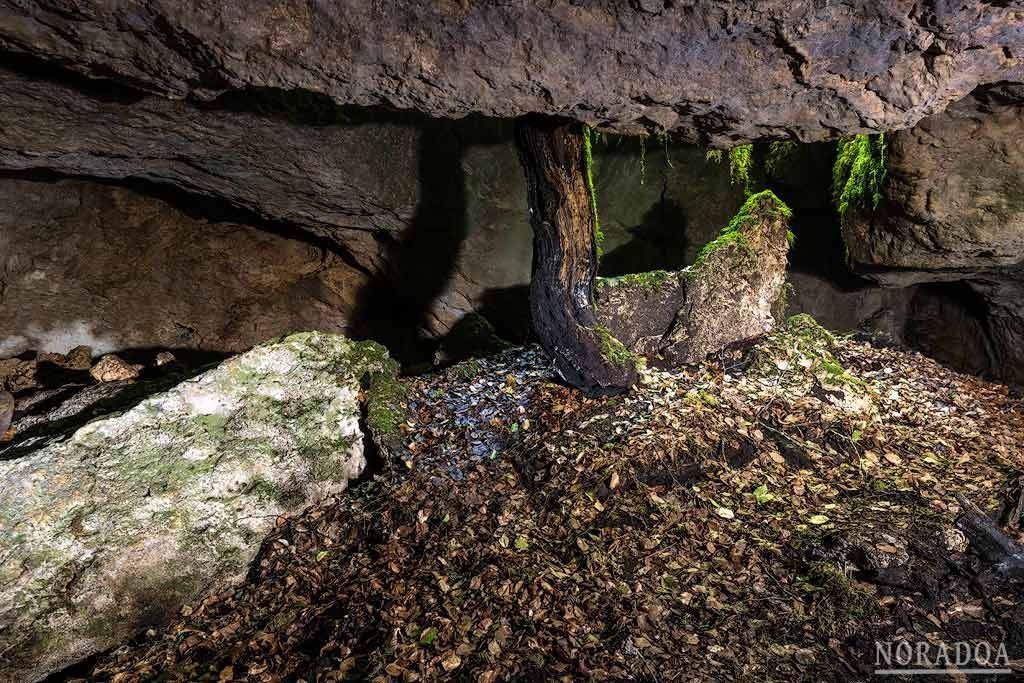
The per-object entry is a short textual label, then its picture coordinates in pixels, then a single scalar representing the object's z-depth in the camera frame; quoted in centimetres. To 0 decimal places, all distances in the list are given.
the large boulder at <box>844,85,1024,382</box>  442
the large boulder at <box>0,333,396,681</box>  328
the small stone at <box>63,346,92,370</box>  703
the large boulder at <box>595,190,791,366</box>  519
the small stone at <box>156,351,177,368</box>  716
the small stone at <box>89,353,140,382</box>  616
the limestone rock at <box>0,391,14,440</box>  461
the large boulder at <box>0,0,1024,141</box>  291
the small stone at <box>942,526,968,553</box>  340
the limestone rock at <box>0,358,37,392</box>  638
